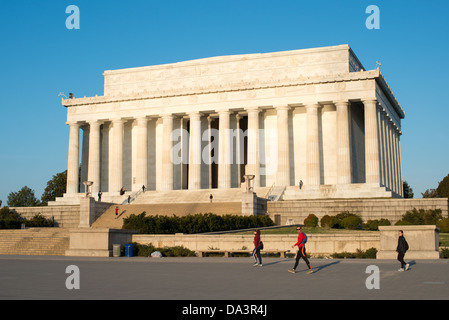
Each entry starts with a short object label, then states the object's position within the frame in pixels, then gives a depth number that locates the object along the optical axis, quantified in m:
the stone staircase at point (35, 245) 37.22
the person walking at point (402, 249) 20.73
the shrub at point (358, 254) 28.53
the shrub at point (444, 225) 43.53
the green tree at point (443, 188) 87.75
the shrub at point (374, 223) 46.23
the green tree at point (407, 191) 106.97
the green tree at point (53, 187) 98.62
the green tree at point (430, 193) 96.09
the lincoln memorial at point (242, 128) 64.69
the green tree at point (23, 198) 134.29
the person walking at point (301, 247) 20.24
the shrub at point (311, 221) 48.00
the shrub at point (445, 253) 27.68
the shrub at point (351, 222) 46.33
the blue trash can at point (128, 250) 31.55
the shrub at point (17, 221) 53.36
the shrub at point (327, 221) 47.06
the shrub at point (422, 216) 46.62
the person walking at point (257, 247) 24.14
